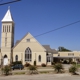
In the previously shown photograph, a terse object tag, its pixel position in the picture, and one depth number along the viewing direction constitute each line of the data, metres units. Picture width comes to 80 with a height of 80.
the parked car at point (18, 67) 35.13
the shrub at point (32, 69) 24.95
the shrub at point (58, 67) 25.73
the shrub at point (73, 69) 24.02
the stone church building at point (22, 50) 45.23
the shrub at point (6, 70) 23.98
